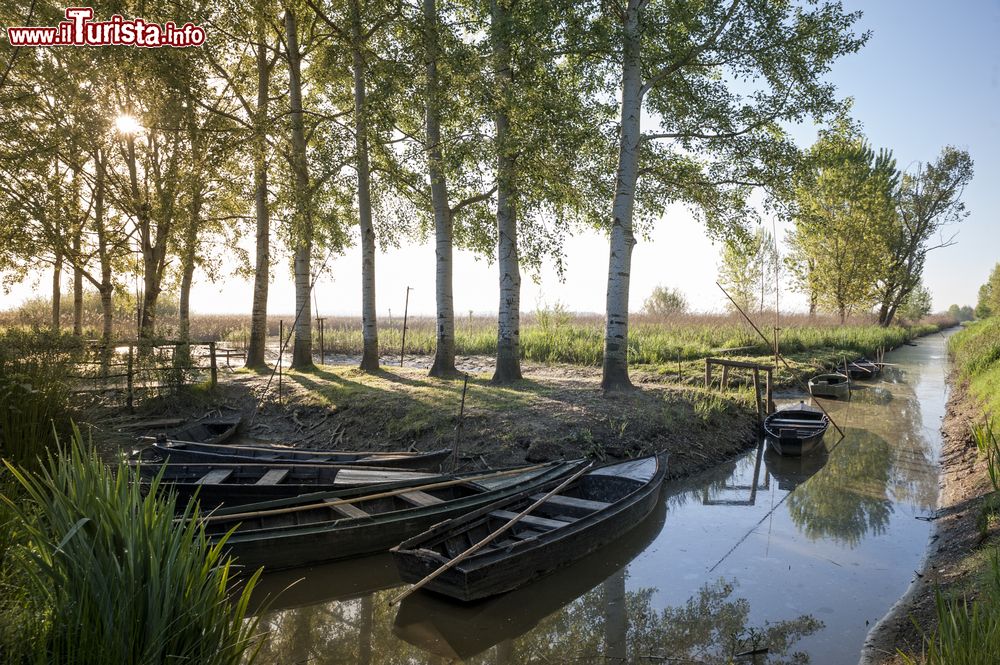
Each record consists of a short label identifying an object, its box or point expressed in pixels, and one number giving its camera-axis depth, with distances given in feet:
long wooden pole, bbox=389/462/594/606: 19.17
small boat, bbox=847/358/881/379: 82.64
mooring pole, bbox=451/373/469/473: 33.69
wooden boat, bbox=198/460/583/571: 22.21
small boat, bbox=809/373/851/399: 66.80
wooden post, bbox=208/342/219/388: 50.57
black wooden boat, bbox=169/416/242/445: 39.58
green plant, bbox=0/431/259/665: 9.54
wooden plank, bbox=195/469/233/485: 28.09
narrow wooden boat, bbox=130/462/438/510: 27.20
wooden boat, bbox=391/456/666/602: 19.93
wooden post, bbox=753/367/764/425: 48.88
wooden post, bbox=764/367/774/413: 51.90
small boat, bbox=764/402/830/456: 41.16
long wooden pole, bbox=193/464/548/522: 22.21
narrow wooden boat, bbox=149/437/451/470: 32.12
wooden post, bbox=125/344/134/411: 45.01
